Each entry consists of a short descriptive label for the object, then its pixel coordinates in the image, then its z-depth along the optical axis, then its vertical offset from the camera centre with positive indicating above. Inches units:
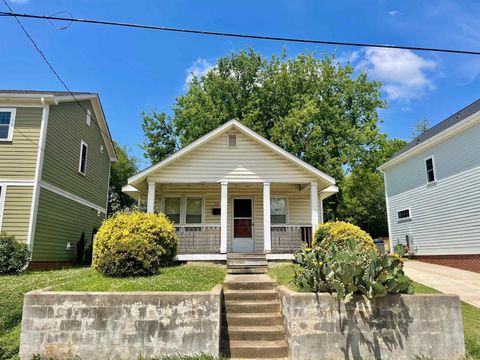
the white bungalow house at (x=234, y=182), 462.0 +86.3
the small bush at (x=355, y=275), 214.5 -20.6
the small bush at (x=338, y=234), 403.5 +10.9
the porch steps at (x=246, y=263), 393.1 -23.4
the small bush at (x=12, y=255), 414.6 -13.9
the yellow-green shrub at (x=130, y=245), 306.0 -1.5
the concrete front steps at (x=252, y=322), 227.5 -57.8
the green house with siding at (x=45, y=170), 465.4 +108.9
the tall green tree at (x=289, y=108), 888.3 +376.7
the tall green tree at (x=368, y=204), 1382.9 +156.5
